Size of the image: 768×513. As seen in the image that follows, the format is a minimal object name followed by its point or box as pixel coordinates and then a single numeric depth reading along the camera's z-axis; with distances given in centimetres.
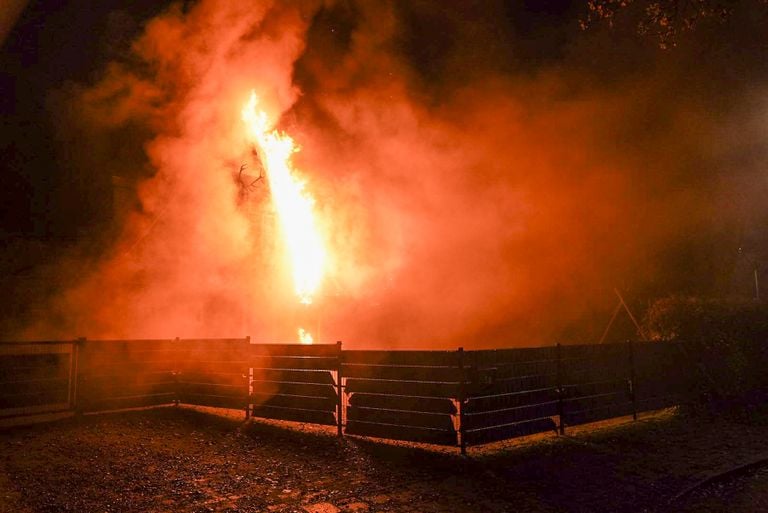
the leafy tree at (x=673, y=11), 880
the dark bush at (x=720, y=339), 988
